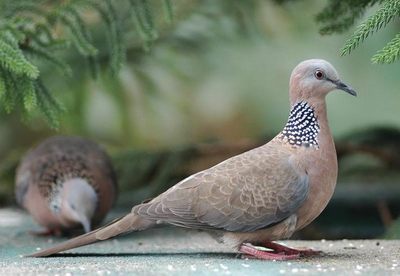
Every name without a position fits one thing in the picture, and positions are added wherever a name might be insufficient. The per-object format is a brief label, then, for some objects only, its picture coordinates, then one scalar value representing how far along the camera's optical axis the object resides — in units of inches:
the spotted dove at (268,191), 386.0
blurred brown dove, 502.6
